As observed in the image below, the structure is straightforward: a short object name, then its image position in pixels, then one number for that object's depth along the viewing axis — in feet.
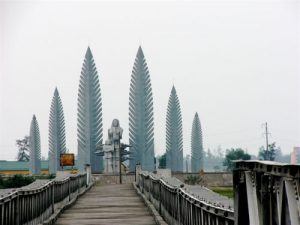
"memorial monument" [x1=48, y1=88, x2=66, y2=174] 431.02
